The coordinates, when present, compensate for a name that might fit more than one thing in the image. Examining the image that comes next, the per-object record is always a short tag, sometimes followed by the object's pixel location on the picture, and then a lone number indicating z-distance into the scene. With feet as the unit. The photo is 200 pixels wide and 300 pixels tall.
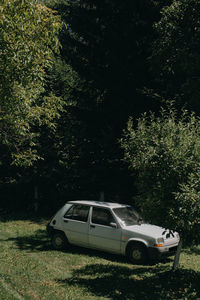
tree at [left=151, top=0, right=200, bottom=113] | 46.61
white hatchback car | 32.14
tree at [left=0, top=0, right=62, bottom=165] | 29.58
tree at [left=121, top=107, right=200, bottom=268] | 23.59
